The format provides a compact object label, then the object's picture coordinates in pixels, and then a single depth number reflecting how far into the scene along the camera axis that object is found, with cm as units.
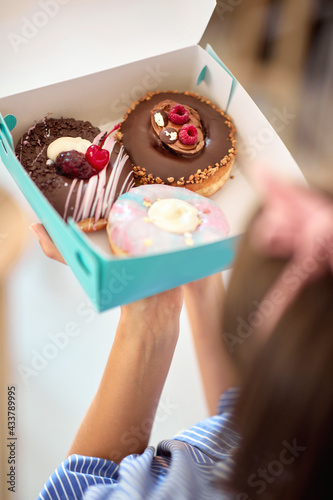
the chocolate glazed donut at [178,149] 80
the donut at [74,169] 76
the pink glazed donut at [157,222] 74
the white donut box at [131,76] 78
